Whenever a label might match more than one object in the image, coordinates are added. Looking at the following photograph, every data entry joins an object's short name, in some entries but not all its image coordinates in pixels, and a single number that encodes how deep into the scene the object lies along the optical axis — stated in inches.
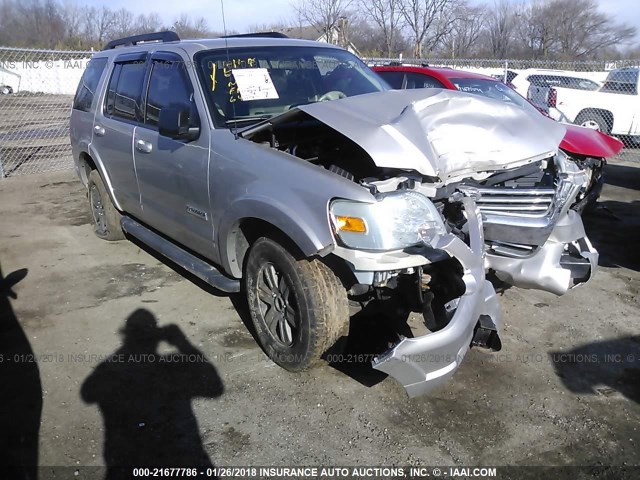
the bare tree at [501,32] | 1622.8
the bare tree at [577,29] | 1818.4
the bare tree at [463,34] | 1036.5
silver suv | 111.1
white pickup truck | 495.2
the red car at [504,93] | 231.8
